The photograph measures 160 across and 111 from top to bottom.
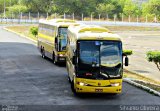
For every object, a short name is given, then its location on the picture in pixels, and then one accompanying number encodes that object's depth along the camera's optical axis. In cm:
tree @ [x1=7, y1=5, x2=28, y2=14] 13091
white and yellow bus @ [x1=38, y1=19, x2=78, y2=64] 3167
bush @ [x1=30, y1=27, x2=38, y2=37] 6241
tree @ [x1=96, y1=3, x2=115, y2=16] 13638
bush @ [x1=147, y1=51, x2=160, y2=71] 3047
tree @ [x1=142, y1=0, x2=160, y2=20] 13420
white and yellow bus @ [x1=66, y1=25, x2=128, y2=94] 2047
